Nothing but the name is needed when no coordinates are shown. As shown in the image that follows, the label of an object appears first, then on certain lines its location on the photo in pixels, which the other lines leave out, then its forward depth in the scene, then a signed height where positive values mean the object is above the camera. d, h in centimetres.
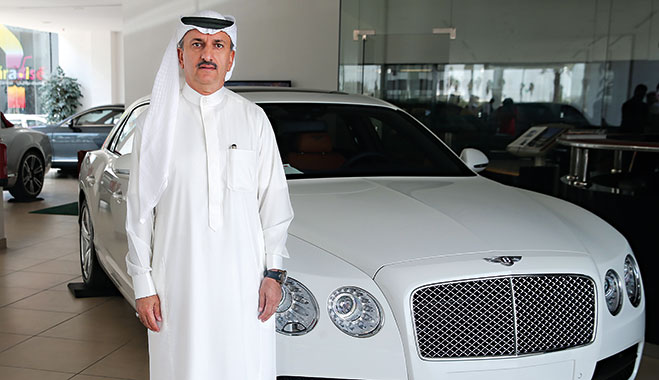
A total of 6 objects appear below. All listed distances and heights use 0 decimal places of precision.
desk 482 -35
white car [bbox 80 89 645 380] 221 -66
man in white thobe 191 -36
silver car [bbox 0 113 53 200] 902 -102
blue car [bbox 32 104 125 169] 1176 -78
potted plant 1966 -26
